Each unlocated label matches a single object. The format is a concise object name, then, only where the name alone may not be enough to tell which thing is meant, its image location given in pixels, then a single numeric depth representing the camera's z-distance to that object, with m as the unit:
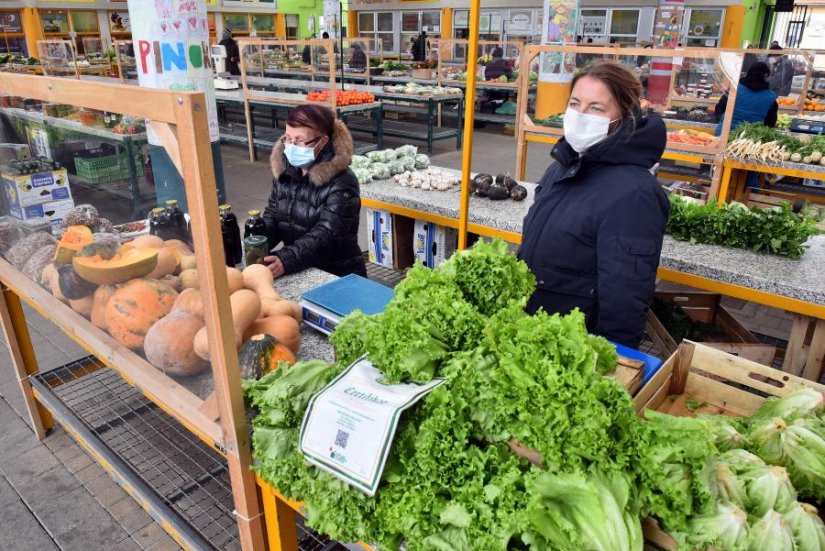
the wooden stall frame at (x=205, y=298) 1.24
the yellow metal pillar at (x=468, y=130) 2.55
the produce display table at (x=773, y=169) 5.66
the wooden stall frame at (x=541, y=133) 5.70
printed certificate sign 1.23
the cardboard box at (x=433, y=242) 4.67
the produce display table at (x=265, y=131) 10.25
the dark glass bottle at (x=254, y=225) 2.99
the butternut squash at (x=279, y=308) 2.13
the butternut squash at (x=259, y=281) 2.25
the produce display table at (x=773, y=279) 3.07
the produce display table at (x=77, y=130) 2.28
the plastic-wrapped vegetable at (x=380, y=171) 5.15
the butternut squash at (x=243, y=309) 1.91
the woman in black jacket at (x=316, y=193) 3.08
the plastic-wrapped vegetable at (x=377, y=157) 5.43
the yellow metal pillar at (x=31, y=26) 19.64
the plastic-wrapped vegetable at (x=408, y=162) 5.38
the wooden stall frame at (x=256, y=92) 9.51
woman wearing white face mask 2.16
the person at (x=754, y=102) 7.10
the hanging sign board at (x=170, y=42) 5.29
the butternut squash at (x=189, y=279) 1.49
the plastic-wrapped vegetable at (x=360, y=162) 5.25
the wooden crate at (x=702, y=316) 3.38
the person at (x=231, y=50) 15.13
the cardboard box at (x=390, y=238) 4.88
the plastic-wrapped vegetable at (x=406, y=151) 5.56
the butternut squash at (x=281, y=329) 1.98
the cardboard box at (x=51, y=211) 2.33
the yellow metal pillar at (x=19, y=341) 3.04
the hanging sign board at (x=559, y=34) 12.05
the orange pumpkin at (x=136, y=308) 1.77
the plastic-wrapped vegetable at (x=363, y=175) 5.04
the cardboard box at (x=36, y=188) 2.30
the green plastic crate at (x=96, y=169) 2.45
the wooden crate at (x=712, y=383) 1.77
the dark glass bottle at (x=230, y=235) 2.75
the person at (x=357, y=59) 15.98
